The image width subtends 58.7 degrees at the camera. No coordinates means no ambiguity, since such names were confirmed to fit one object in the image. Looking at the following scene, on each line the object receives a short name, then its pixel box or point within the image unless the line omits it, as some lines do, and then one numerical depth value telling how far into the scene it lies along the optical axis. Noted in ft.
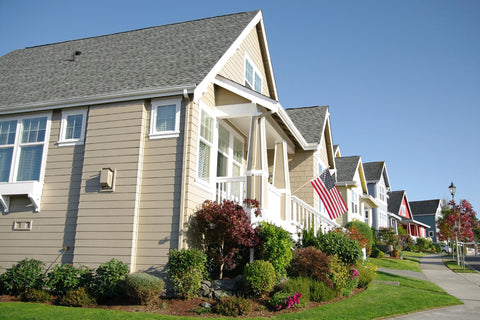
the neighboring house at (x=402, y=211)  182.45
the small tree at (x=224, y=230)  36.05
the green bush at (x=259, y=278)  33.50
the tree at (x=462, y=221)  84.28
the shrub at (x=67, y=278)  35.04
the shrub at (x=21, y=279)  35.99
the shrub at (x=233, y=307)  30.45
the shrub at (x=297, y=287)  34.42
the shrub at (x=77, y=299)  32.81
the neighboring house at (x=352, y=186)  98.43
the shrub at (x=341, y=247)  42.11
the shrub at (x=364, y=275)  43.80
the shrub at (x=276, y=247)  36.65
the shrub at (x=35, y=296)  34.14
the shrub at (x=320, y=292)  35.58
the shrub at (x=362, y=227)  86.22
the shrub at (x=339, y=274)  38.19
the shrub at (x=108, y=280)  33.99
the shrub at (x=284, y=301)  32.45
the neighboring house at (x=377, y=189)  134.97
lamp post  80.85
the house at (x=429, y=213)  222.89
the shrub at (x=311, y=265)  37.27
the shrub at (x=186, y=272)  33.30
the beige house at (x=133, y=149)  37.86
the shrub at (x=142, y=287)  31.99
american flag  53.29
